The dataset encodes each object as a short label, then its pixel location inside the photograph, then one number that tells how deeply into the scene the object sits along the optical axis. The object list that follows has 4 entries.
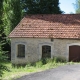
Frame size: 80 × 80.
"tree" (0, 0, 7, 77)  12.34
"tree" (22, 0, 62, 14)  32.12
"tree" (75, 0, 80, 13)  45.41
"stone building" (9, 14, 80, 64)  22.00
